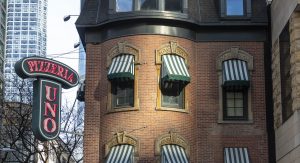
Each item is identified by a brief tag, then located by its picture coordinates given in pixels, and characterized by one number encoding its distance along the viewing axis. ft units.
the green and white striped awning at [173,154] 81.20
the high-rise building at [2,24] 328.08
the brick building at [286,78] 72.49
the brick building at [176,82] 83.92
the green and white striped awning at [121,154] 81.71
